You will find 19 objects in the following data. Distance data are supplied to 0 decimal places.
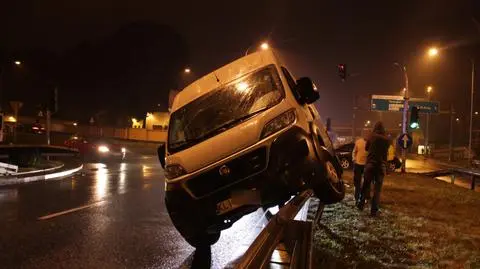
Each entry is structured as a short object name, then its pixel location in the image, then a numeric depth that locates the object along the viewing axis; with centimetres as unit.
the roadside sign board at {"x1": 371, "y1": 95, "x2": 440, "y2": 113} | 3606
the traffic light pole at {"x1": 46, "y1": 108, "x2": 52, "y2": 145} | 2330
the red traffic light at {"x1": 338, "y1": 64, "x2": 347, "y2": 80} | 2462
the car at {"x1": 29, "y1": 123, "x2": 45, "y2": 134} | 5381
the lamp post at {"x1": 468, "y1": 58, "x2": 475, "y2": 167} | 3238
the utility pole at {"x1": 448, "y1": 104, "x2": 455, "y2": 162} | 4028
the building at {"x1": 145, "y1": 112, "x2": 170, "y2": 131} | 6259
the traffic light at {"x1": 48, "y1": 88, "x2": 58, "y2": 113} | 2304
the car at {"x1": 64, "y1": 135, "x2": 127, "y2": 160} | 2962
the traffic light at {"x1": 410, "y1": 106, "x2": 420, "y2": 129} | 1978
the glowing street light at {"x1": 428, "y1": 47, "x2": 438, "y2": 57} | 2630
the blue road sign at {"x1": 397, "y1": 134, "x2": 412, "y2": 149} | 1967
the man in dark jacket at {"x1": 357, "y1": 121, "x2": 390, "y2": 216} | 949
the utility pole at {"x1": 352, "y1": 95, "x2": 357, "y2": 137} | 4586
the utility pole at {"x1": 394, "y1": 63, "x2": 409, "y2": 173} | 2287
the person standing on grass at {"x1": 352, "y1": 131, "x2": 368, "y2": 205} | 1091
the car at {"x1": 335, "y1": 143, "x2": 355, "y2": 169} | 2459
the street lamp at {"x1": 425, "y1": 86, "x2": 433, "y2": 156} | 4791
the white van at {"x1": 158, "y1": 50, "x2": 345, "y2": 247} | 600
